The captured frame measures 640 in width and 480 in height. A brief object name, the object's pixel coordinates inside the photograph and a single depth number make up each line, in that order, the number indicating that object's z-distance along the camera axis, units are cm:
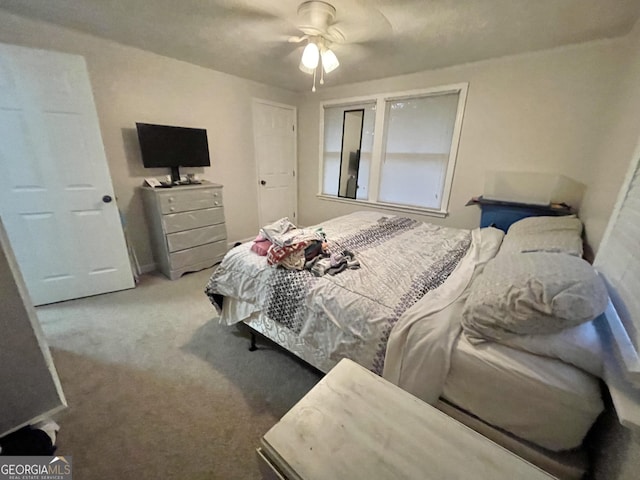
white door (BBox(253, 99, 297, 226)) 364
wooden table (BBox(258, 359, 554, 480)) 61
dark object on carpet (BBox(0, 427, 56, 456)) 105
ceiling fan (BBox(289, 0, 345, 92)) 163
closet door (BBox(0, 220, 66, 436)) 109
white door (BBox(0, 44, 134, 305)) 186
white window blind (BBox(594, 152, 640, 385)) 73
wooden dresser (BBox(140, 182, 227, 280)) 259
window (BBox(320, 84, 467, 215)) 290
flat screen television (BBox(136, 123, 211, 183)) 254
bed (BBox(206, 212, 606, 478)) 80
